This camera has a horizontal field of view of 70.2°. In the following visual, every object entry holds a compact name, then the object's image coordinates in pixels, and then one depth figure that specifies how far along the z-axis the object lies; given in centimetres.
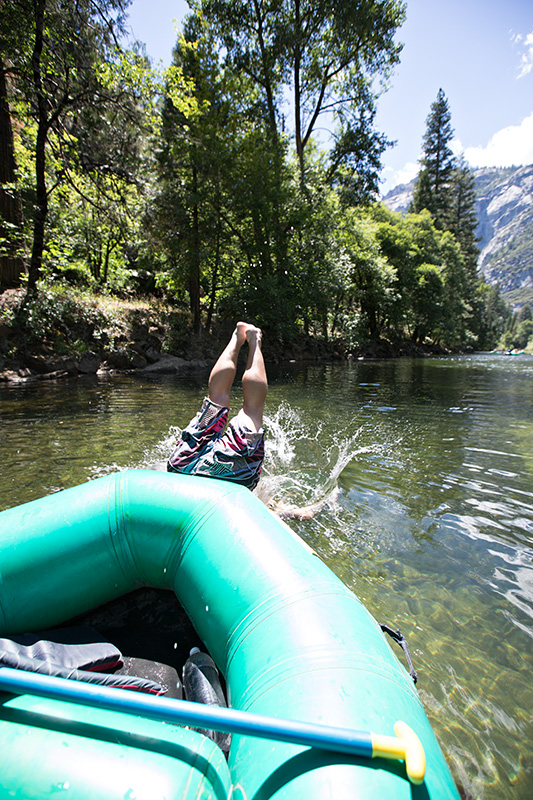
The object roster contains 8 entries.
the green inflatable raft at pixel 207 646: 97
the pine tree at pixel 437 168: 4209
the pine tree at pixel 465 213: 4762
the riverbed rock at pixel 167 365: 1452
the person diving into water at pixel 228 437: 311
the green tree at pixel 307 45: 1789
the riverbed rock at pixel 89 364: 1245
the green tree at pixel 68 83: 977
